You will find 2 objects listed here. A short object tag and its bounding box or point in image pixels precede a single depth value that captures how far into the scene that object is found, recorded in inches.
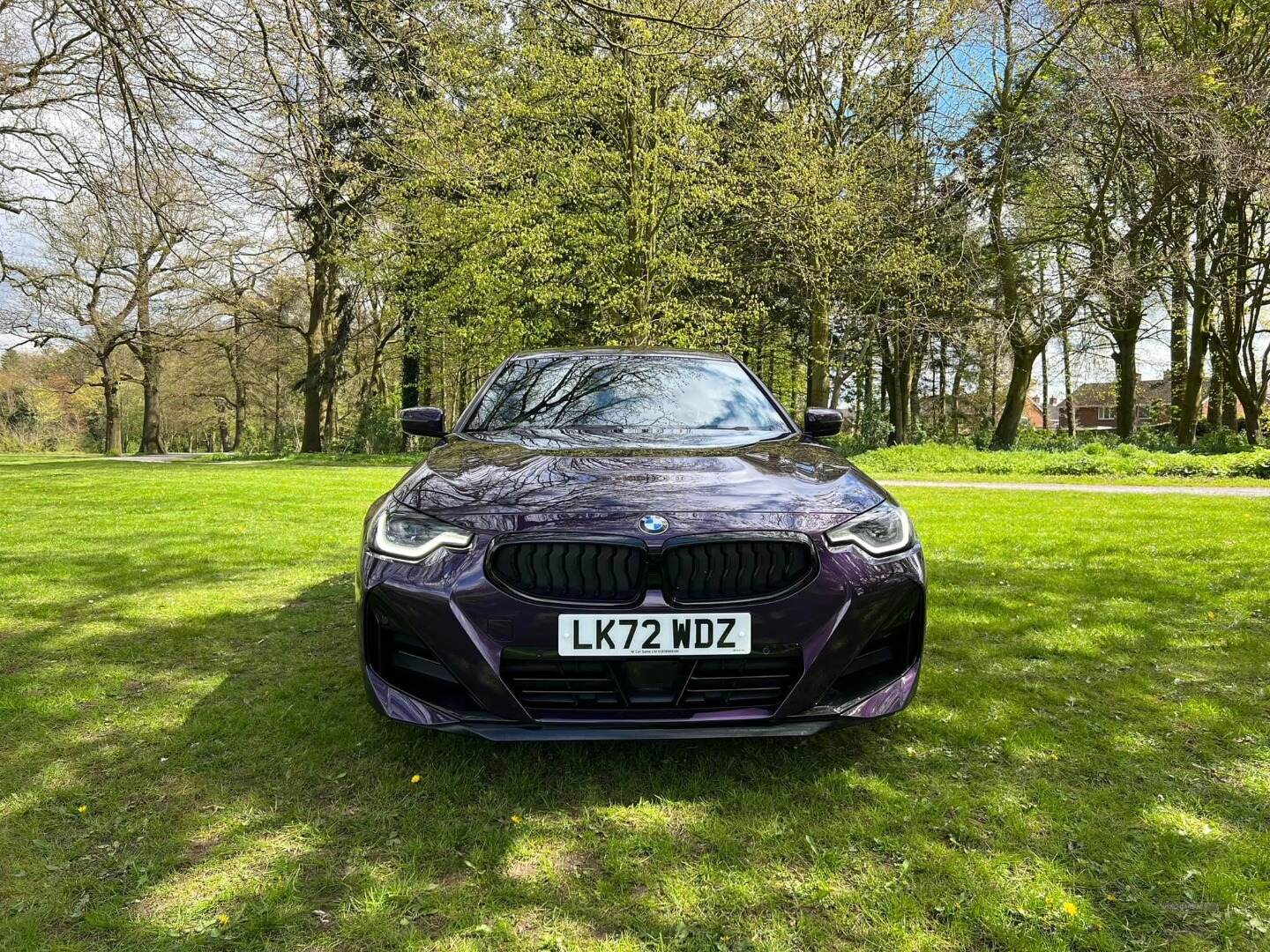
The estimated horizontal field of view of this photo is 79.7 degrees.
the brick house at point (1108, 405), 1028.5
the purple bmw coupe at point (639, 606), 88.2
